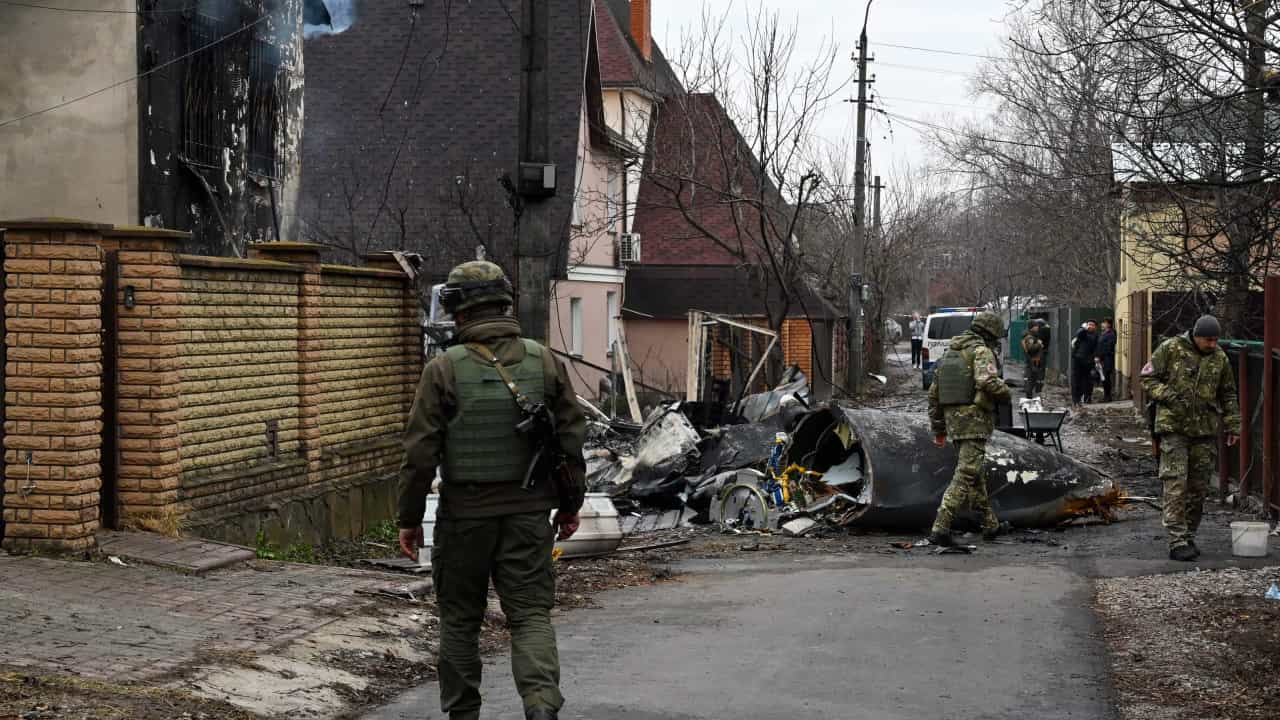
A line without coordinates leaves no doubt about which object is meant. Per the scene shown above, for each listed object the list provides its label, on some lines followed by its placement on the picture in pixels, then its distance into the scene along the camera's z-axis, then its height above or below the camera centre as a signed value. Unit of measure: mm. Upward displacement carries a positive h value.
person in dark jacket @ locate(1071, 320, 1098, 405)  28812 -448
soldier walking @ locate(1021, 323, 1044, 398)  30328 -350
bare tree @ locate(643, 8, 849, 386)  23859 +3289
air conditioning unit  31734 +1959
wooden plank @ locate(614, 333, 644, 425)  20156 -824
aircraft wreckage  12461 -1324
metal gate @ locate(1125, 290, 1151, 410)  25922 -85
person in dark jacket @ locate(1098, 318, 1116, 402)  29078 -324
